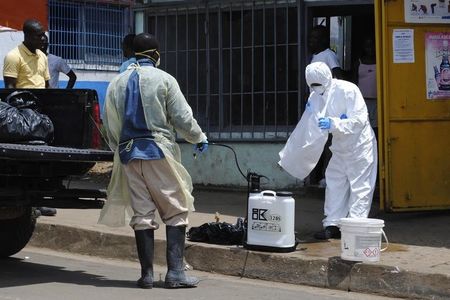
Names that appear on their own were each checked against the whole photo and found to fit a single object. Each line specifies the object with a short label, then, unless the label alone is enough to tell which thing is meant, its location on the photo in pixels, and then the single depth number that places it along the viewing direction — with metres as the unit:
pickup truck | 9.45
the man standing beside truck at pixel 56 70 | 14.82
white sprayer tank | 10.45
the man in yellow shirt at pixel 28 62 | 12.57
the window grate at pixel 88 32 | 23.17
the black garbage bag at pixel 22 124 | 9.52
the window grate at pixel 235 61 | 15.82
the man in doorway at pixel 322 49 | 14.53
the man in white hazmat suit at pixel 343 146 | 11.12
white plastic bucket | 9.76
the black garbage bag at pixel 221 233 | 11.35
